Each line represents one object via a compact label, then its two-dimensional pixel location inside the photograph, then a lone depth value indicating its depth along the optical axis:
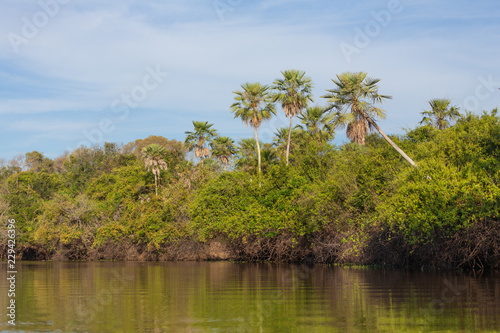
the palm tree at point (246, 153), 49.62
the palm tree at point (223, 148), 56.34
